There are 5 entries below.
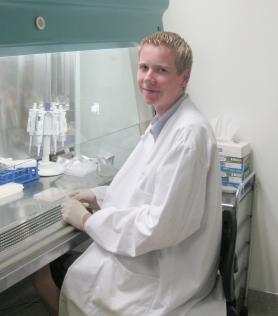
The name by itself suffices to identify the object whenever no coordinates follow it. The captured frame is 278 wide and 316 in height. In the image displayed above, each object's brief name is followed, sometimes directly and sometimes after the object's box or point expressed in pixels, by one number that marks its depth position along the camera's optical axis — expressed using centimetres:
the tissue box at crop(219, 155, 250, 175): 209
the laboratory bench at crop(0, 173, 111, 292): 113
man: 119
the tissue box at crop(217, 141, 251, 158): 209
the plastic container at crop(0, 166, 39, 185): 169
